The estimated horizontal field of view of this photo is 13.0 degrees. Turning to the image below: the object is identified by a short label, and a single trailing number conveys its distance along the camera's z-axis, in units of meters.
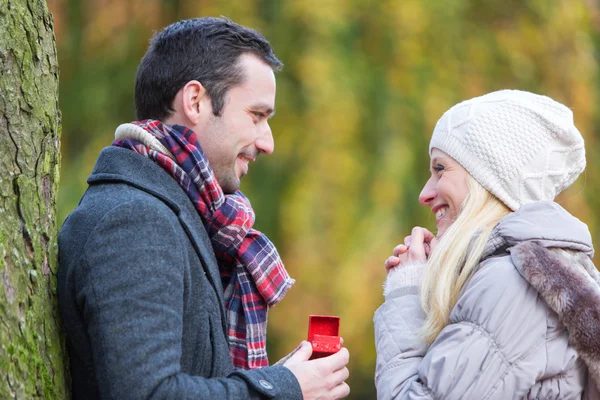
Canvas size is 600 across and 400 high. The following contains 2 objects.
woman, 3.39
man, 3.27
